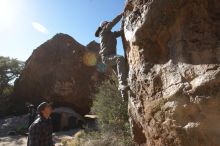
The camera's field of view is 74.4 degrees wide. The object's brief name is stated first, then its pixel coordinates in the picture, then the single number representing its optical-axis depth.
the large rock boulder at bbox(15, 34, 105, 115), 11.53
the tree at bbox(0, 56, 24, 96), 13.90
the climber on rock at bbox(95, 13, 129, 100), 4.16
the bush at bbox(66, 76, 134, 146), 5.59
